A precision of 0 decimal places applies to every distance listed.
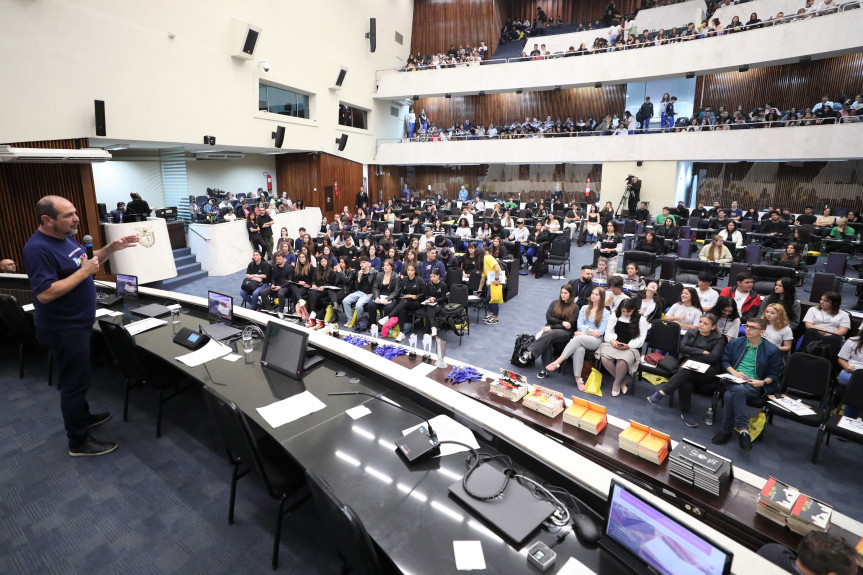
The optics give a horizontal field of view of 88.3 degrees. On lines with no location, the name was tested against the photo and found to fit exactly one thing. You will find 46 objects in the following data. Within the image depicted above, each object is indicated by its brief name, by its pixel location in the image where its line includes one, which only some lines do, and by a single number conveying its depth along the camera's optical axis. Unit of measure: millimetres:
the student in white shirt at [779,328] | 4835
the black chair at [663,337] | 5133
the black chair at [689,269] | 7156
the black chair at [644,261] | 7996
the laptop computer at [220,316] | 3862
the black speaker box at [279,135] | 14096
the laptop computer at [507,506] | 1768
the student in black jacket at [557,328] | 5586
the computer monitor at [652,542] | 1432
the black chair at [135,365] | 3576
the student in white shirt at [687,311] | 5438
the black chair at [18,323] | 4355
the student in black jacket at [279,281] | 7671
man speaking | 2869
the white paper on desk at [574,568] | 1606
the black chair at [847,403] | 3621
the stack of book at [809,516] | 2246
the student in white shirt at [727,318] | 5215
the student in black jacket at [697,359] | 4590
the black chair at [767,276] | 6555
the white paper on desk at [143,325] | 3997
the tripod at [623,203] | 15766
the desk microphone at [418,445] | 2155
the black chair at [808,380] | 4102
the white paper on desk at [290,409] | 2557
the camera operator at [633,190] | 15133
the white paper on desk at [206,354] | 3331
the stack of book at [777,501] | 2348
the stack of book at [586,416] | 3199
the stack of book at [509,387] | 3633
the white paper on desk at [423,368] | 3914
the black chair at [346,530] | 1609
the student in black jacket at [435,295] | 6898
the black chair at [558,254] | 10228
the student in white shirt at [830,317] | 5020
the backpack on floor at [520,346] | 5758
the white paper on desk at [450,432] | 2285
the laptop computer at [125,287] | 5199
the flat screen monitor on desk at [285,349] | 3104
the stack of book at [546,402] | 3436
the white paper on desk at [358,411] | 2588
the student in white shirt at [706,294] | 5931
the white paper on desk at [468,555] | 1624
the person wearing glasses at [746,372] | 4078
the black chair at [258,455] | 2373
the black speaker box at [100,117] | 8859
